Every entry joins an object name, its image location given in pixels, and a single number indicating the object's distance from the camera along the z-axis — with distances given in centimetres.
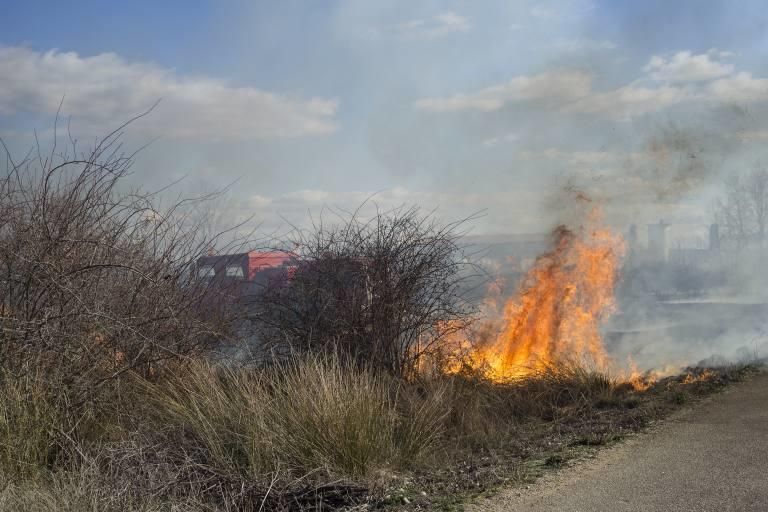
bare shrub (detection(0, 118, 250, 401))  643
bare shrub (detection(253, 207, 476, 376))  964
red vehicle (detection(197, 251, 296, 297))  996
